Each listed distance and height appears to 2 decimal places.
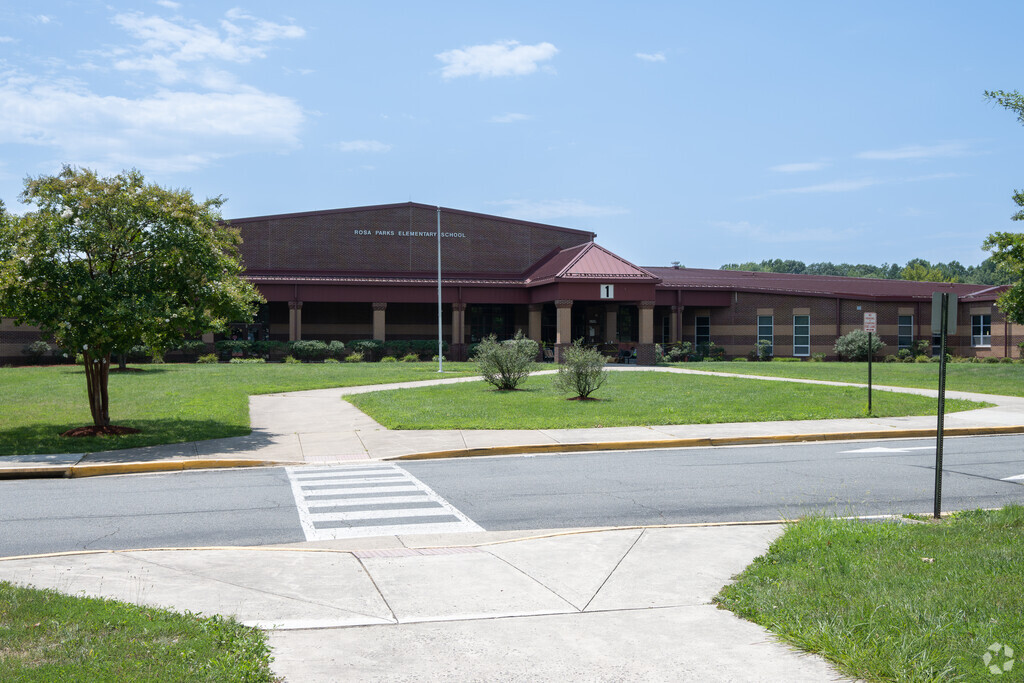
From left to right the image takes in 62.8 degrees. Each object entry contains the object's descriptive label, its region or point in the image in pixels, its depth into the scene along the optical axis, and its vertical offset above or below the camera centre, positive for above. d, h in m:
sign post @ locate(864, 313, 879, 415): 19.58 -0.03
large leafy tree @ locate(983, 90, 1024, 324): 28.50 +2.18
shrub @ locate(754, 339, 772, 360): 47.72 -1.75
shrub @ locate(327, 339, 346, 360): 45.75 -1.64
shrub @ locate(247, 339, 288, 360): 45.28 -1.69
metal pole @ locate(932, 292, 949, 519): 8.59 -1.23
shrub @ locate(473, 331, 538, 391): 24.83 -1.30
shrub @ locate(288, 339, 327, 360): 45.03 -1.62
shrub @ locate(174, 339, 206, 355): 44.22 -1.56
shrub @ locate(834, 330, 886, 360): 45.19 -1.37
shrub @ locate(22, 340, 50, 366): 42.66 -1.70
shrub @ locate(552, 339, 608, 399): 21.83 -1.36
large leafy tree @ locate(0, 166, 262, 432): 15.10 +0.92
